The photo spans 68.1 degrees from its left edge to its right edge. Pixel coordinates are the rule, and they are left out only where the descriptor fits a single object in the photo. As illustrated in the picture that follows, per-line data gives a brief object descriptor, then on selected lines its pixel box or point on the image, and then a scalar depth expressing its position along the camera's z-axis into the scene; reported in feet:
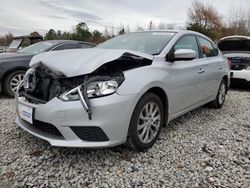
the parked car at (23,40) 20.07
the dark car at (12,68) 12.81
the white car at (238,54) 16.22
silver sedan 5.80
